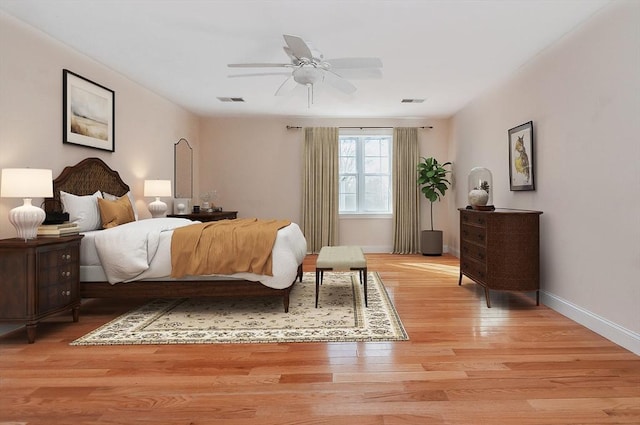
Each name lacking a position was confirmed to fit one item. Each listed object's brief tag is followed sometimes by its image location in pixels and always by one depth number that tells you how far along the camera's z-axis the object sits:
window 7.65
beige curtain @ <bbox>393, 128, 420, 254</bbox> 7.43
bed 3.54
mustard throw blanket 3.49
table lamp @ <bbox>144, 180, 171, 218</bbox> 5.14
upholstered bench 3.75
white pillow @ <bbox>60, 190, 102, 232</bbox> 3.74
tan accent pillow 4.04
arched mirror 6.37
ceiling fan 3.28
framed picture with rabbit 4.15
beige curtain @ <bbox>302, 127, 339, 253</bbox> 7.40
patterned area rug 3.00
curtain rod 7.42
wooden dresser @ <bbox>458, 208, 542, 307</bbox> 3.79
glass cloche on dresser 4.31
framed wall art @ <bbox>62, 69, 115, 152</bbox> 3.87
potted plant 7.02
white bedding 3.48
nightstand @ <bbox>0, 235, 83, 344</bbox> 2.85
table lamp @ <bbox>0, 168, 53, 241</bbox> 2.93
